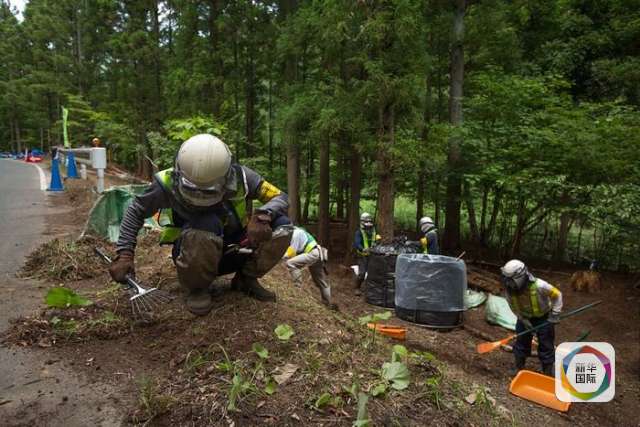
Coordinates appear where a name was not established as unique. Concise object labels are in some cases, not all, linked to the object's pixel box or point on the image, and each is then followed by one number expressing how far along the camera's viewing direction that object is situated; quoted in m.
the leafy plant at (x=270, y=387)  2.35
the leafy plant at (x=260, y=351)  2.60
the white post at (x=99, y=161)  7.72
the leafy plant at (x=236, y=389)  2.22
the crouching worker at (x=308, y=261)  6.99
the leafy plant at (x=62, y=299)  3.25
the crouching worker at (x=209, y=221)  2.92
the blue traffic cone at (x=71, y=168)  13.04
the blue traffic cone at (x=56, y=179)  11.82
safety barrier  7.75
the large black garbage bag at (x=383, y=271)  8.66
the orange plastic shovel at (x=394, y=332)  6.46
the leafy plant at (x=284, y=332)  2.76
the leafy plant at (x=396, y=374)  2.50
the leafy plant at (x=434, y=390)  2.49
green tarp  6.27
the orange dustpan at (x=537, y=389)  4.77
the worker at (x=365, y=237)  9.83
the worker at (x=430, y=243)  8.80
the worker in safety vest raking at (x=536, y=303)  5.65
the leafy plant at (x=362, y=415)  2.06
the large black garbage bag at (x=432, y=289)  7.31
